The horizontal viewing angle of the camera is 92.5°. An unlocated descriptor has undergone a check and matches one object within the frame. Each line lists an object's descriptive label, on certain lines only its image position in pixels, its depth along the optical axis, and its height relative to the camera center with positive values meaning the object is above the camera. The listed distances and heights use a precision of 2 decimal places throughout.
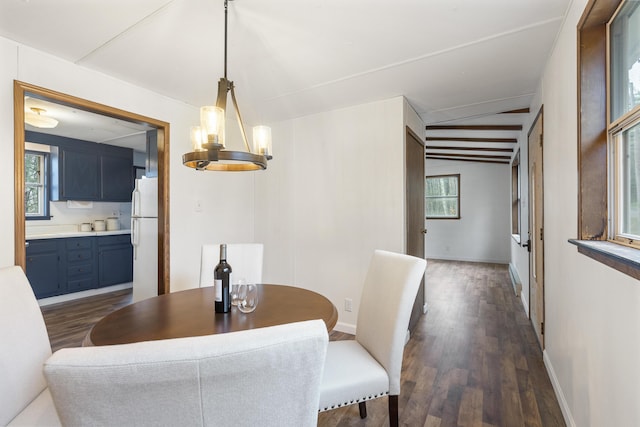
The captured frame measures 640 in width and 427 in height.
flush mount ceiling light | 3.08 +0.98
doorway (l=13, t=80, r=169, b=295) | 2.00 +0.45
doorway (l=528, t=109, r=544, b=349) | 2.59 -0.19
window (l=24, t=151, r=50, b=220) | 4.54 +0.42
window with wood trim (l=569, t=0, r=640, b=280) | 1.42 +0.35
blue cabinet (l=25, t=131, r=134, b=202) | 4.56 +0.71
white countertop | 4.03 -0.29
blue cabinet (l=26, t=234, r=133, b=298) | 4.01 -0.71
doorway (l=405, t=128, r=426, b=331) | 3.09 +0.10
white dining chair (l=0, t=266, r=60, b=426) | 1.14 -0.57
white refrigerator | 3.46 -0.28
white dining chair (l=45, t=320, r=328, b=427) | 0.56 -0.33
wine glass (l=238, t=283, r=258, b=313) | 1.51 -0.42
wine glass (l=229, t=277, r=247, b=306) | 1.53 -0.38
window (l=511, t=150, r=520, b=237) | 5.81 +0.30
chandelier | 1.50 +0.36
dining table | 1.27 -0.50
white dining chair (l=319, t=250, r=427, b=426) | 1.41 -0.74
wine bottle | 1.53 -0.36
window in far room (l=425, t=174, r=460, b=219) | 7.63 +0.40
